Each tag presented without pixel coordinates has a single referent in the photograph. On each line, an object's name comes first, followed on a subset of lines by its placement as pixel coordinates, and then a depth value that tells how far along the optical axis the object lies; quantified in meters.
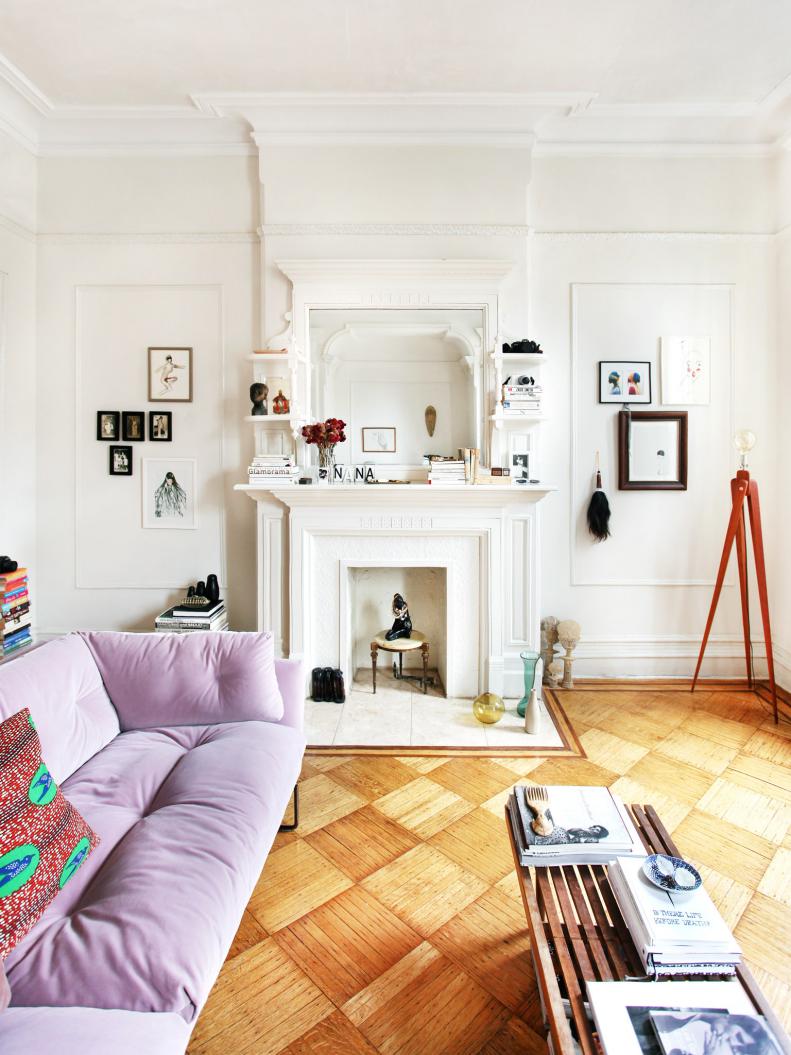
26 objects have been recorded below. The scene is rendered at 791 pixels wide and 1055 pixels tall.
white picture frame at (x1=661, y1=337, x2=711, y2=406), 3.45
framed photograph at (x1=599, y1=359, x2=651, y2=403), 3.46
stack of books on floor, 3.20
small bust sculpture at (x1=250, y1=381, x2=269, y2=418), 3.29
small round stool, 3.24
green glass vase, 2.99
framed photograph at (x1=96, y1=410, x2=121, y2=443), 3.44
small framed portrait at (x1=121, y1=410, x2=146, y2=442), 3.44
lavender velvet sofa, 0.98
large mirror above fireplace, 3.33
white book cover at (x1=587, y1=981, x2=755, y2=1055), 0.90
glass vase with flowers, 3.21
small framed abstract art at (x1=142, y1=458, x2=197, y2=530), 3.47
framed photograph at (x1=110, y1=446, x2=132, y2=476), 3.46
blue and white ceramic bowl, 1.19
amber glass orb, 2.94
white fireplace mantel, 3.25
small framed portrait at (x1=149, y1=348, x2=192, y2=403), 3.43
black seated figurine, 3.33
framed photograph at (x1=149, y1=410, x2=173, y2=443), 3.44
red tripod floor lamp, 3.11
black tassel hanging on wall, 3.45
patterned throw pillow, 1.10
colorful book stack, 3.04
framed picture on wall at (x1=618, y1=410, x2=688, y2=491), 3.46
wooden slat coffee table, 0.98
